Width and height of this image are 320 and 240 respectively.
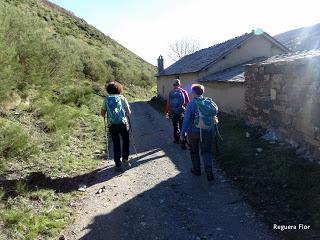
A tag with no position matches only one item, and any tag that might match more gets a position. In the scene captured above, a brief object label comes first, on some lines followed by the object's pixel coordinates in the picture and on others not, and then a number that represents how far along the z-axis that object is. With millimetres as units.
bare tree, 79562
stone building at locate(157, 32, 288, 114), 15618
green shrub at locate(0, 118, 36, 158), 7343
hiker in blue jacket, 6910
